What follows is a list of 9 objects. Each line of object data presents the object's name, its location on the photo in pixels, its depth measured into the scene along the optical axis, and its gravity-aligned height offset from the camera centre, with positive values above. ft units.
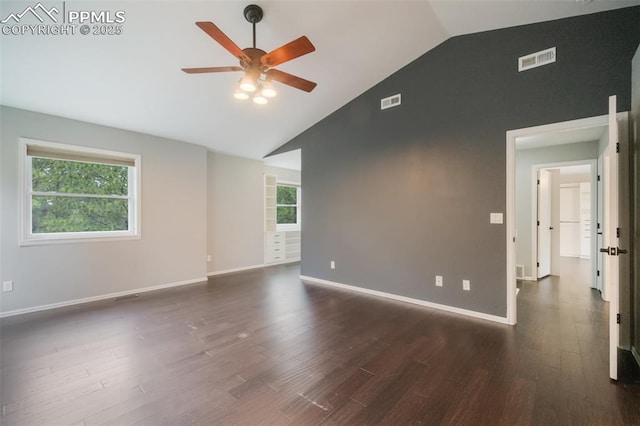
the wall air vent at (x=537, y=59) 9.34 +5.49
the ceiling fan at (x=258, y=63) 6.75 +4.25
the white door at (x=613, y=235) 6.43 -0.61
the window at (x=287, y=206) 24.20 +0.63
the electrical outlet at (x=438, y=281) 11.92 -3.08
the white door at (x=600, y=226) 13.62 -0.77
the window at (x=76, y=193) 11.78 +1.00
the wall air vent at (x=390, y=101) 13.36 +5.64
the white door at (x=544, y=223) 17.07 -0.75
